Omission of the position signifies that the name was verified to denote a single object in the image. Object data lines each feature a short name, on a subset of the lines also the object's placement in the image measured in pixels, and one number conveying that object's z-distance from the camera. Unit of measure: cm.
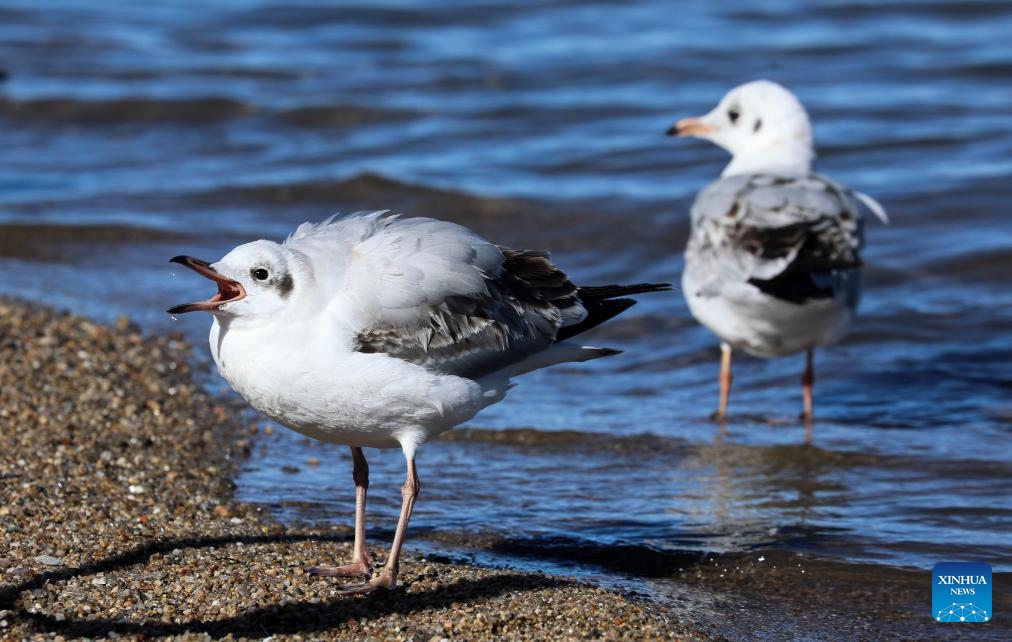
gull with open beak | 881
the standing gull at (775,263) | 1434
